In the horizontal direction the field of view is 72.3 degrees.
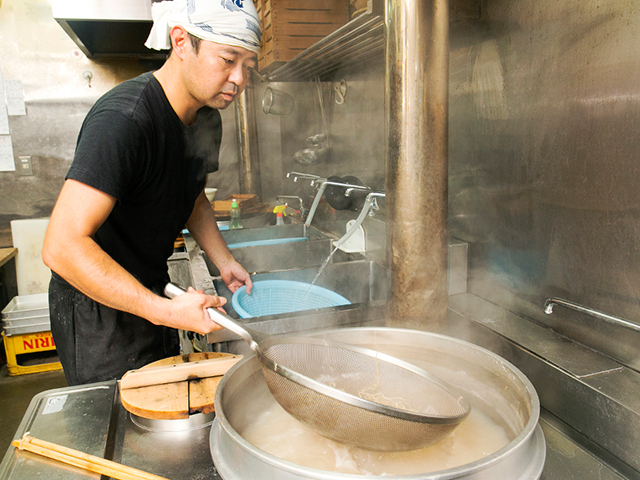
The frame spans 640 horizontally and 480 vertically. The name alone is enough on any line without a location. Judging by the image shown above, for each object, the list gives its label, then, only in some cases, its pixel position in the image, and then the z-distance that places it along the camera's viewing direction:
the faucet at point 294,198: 3.59
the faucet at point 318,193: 2.39
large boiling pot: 0.60
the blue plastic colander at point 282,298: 1.77
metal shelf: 1.80
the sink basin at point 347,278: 2.16
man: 1.15
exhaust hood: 3.03
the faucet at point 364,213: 1.91
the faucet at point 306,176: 3.21
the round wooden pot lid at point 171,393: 0.96
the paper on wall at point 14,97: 4.28
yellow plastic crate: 3.77
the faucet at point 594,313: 0.98
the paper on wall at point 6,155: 4.33
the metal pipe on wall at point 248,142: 4.88
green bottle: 3.42
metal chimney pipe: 1.12
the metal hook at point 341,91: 3.00
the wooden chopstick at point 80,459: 0.77
